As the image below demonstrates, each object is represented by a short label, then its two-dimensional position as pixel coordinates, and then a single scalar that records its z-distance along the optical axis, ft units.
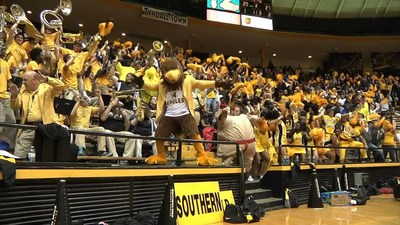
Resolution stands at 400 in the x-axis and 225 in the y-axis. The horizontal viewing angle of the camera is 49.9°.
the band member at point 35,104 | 17.51
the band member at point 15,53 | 26.55
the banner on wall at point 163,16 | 58.44
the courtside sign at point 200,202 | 19.11
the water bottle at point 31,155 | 17.38
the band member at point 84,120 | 22.33
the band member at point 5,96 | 20.37
